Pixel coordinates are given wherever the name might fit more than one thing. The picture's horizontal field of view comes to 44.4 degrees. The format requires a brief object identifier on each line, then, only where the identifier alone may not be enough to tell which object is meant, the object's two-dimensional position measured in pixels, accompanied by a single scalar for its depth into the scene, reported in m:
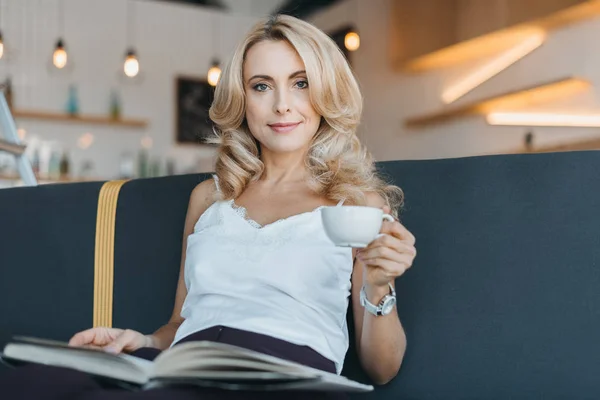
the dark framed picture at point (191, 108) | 6.53
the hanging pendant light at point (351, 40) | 5.32
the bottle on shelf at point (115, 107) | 6.21
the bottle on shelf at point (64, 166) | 6.03
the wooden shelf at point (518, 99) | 4.25
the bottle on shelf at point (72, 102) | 6.07
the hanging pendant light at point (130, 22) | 6.38
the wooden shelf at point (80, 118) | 5.91
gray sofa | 1.38
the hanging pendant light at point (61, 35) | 6.04
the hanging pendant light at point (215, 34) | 6.80
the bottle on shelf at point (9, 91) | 5.74
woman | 1.32
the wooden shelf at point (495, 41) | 4.20
